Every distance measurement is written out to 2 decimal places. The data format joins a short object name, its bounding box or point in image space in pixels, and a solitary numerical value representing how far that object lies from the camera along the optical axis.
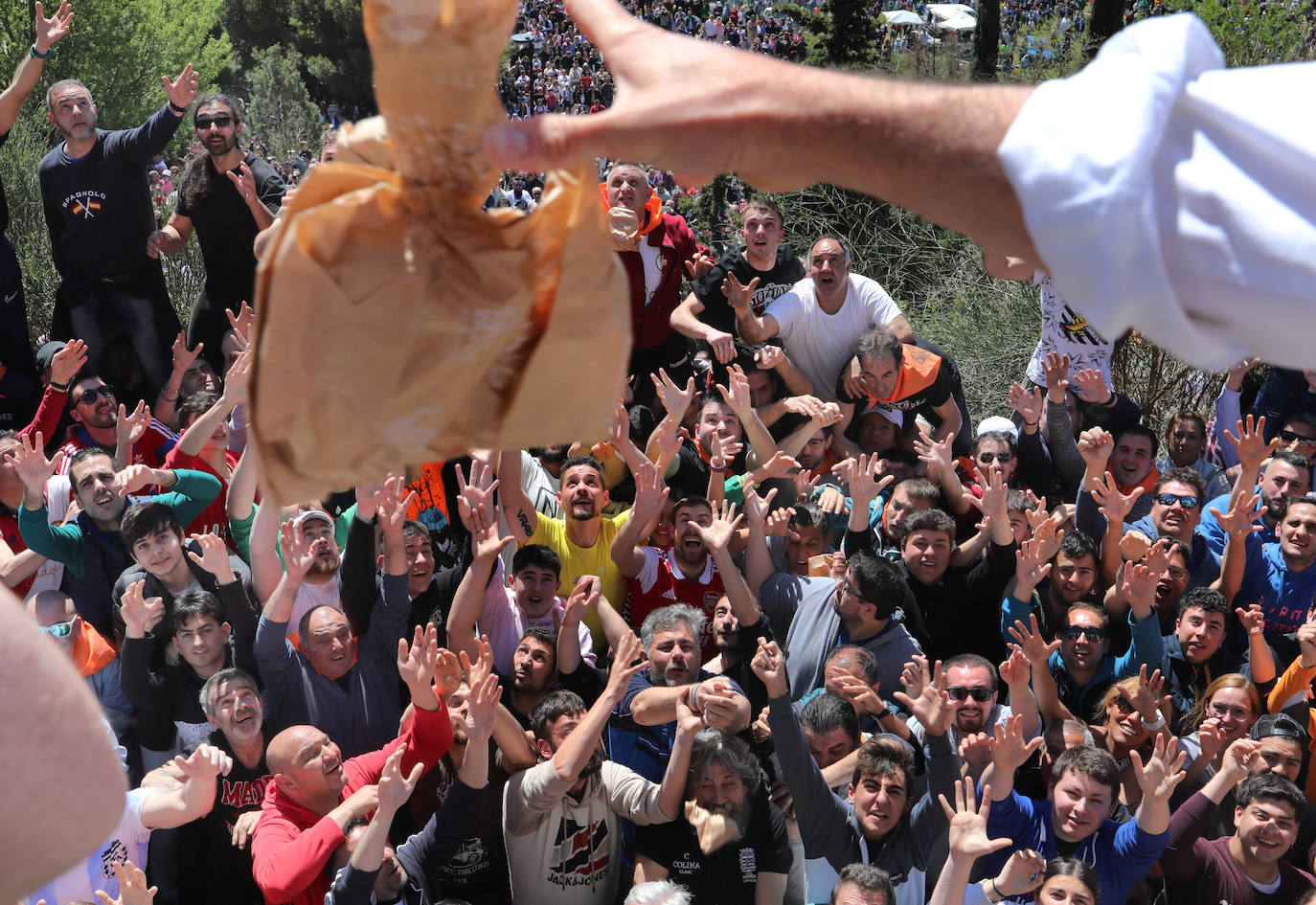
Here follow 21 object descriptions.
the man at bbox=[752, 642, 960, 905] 4.15
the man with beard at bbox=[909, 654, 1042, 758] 4.59
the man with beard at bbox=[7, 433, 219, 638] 5.25
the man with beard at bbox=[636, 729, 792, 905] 4.21
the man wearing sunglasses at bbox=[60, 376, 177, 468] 6.09
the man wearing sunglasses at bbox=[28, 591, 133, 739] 4.74
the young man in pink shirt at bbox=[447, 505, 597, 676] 4.95
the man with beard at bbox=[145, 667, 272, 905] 4.21
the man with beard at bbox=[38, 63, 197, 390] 6.94
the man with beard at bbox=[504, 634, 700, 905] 4.23
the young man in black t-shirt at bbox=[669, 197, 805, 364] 6.69
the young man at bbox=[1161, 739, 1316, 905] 4.29
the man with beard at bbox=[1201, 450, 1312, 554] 5.96
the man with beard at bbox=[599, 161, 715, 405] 6.66
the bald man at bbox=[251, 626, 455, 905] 3.91
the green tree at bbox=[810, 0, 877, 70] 13.73
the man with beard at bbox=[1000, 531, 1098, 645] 5.44
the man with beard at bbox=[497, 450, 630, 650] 5.53
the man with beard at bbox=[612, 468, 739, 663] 5.41
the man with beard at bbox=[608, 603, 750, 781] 4.48
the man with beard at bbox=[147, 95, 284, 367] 6.66
